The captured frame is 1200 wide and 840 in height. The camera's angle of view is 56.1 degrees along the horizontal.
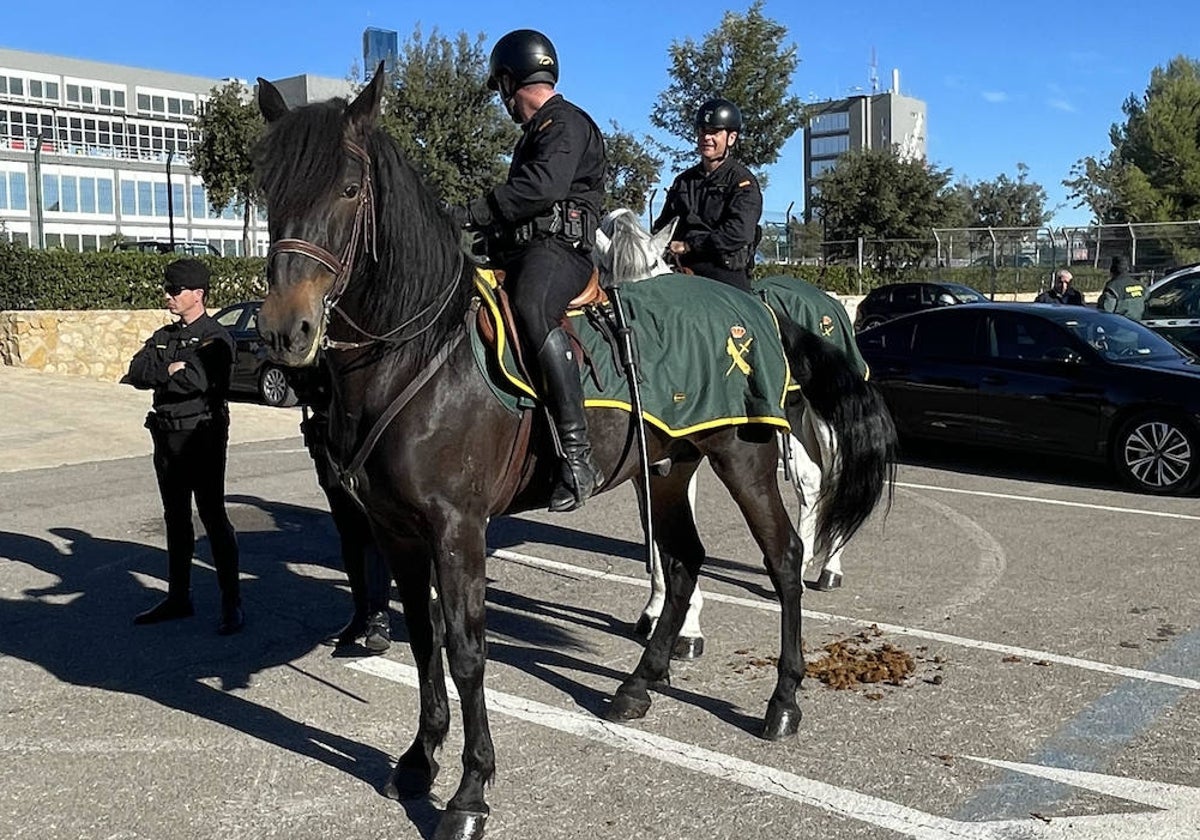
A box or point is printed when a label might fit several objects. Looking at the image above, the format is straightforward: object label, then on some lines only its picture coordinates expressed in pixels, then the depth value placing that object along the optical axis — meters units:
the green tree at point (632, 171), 39.34
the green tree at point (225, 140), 37.31
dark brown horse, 3.52
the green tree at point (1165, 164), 52.62
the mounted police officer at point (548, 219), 4.16
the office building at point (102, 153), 63.09
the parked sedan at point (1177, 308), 14.43
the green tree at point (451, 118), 34.97
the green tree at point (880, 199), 43.00
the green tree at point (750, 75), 36.22
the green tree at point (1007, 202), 85.06
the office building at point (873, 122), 143.62
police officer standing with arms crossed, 6.11
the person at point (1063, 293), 19.04
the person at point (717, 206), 6.35
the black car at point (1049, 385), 10.19
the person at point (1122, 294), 15.18
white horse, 5.86
